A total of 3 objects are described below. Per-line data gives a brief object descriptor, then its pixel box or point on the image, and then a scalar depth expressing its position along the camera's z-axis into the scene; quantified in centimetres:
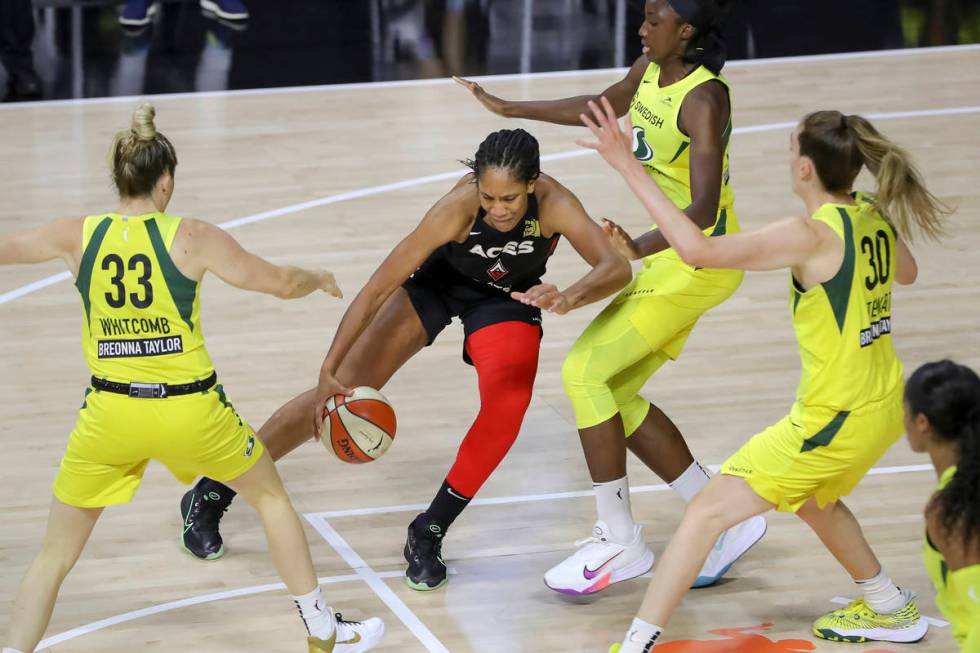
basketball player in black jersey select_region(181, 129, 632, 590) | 1037
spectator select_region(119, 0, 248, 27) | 2766
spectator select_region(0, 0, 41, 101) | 2272
